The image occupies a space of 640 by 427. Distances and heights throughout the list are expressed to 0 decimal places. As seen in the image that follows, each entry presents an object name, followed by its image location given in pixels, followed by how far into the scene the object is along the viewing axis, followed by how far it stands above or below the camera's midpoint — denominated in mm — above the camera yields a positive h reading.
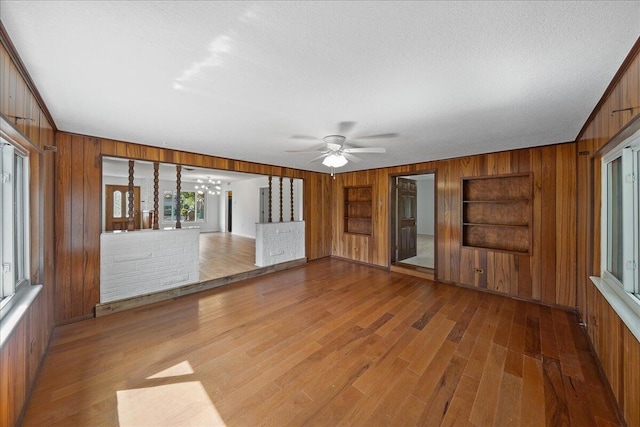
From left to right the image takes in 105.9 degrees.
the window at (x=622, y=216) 1717 -25
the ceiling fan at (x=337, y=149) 2787 +794
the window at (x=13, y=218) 1588 -49
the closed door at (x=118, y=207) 7941 +174
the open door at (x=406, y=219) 5633 -151
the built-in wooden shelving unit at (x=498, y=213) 3795 +1
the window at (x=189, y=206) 10008 +271
